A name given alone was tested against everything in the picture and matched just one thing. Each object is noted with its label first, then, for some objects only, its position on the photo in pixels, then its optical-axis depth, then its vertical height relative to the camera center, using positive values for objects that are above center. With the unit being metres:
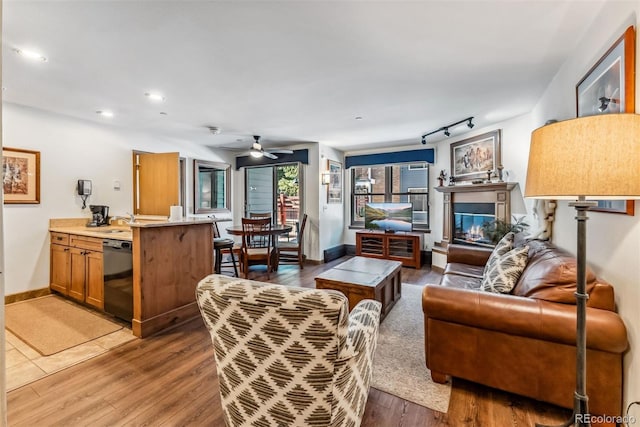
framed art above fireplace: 4.44 +0.86
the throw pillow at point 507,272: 2.16 -0.47
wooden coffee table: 2.81 -0.70
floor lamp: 1.23 +0.18
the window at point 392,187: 6.04 +0.48
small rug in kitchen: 2.61 -1.13
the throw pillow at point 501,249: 2.59 -0.36
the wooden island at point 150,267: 2.73 -0.60
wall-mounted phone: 4.03 +0.29
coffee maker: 4.11 -0.08
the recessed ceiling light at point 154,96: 3.20 +1.26
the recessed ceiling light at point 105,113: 3.76 +1.26
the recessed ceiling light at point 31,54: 2.34 +1.26
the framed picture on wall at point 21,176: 3.47 +0.42
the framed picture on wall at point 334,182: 6.17 +0.60
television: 5.67 -0.13
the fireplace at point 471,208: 4.23 +0.02
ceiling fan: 4.82 +0.96
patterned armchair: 1.13 -0.60
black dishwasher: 2.81 -0.66
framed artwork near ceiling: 1.57 +0.75
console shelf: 5.48 -0.71
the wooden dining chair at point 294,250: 5.43 -0.74
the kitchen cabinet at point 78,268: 3.16 -0.66
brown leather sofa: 1.59 -0.75
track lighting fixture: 4.11 +1.25
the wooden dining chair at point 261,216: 5.83 -0.12
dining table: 4.66 -0.36
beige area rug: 1.93 -1.18
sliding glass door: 6.19 +0.38
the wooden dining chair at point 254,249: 4.61 -0.64
